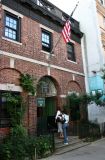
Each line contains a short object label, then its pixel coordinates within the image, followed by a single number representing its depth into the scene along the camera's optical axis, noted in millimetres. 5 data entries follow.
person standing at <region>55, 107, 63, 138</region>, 8165
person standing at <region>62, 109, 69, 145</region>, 7700
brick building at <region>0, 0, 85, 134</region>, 7432
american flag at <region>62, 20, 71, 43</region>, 8545
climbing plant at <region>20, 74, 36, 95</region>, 7572
